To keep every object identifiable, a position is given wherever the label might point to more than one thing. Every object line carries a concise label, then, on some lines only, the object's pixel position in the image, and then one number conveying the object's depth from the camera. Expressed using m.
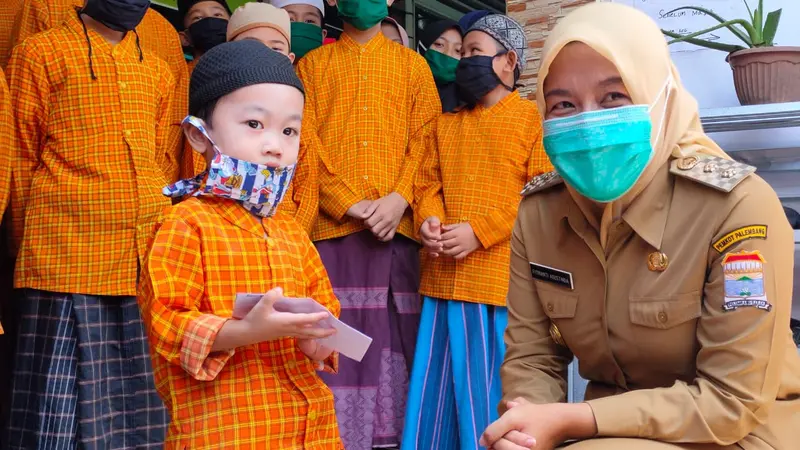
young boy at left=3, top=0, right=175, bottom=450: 2.75
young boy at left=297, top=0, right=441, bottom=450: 3.33
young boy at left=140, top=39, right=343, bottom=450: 1.75
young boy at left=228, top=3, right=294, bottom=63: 3.24
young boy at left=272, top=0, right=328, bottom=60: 3.89
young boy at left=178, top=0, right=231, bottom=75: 3.62
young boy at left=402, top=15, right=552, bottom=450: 3.27
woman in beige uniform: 1.64
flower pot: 3.40
